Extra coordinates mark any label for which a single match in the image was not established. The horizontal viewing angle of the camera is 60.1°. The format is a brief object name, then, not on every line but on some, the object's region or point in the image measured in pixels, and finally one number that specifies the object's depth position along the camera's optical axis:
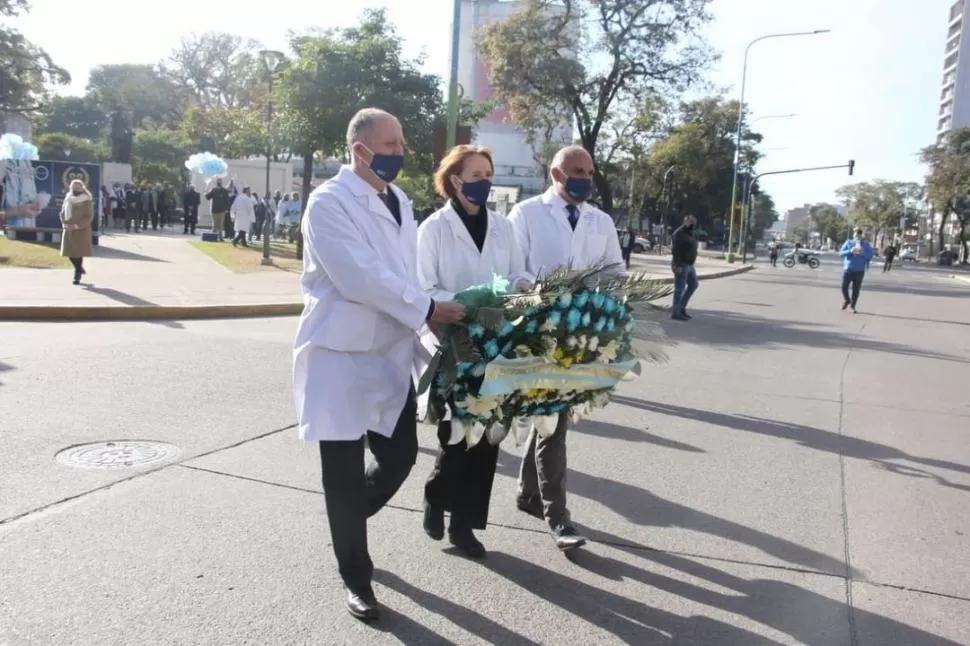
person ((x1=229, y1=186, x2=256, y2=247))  23.31
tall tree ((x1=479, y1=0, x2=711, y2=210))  25.12
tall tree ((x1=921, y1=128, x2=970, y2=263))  69.31
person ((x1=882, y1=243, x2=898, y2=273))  46.69
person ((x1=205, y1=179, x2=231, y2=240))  24.94
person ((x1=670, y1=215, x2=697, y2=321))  14.41
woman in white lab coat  3.84
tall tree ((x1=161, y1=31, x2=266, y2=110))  68.81
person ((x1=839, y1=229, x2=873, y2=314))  16.95
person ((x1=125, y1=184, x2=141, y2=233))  28.72
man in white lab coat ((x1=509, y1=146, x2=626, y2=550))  4.34
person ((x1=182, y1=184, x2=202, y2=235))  28.50
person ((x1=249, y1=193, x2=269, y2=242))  27.84
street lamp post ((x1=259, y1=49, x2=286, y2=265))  20.61
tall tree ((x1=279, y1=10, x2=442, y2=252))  19.09
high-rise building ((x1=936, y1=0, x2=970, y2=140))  116.56
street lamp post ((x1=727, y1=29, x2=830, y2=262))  36.97
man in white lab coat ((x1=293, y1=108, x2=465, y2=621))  3.13
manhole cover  4.90
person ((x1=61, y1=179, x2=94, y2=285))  12.85
